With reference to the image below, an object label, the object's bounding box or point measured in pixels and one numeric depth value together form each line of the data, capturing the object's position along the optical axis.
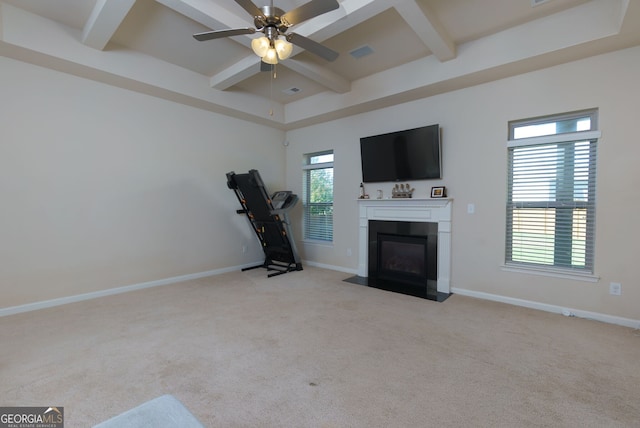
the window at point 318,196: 5.49
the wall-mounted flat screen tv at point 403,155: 4.01
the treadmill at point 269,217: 4.56
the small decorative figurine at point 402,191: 4.33
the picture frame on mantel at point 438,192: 4.00
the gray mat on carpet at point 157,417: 0.98
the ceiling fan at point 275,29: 2.10
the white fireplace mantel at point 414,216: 3.95
